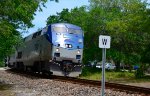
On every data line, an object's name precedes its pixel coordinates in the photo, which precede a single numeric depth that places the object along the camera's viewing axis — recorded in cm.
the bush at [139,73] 2600
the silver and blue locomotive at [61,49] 2022
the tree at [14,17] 1685
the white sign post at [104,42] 925
